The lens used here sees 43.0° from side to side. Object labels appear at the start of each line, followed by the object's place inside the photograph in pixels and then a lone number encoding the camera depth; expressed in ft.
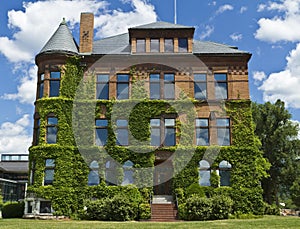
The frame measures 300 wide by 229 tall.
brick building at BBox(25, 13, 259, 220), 85.25
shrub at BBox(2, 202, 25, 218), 89.35
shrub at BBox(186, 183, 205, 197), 81.72
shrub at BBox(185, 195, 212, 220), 74.28
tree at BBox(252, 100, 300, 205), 132.87
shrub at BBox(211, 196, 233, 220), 75.46
